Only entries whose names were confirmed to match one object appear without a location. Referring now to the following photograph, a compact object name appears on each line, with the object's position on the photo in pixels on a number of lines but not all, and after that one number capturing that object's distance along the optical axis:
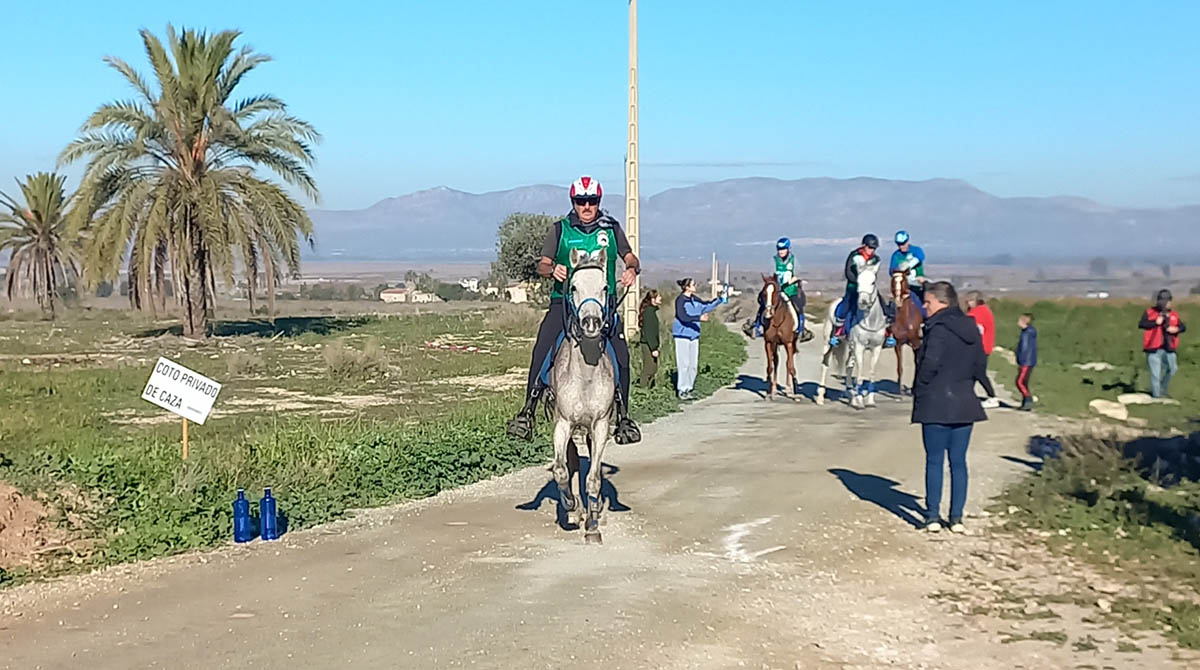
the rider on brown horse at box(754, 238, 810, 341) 21.91
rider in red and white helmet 10.16
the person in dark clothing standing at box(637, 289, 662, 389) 21.91
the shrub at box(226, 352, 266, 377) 28.86
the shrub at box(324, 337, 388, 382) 27.52
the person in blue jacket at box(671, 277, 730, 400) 21.78
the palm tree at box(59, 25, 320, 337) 37.62
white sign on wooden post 11.55
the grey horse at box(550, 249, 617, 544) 9.80
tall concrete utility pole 28.28
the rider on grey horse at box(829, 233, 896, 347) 18.98
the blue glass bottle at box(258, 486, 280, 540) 10.41
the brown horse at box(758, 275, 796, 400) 21.45
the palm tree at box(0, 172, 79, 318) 54.31
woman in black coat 10.75
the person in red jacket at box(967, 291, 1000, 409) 19.36
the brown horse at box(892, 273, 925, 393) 19.27
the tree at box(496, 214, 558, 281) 70.06
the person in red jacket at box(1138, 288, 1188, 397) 20.19
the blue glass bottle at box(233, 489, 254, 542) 10.27
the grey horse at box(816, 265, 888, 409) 19.47
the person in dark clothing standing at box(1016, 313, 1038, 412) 20.14
